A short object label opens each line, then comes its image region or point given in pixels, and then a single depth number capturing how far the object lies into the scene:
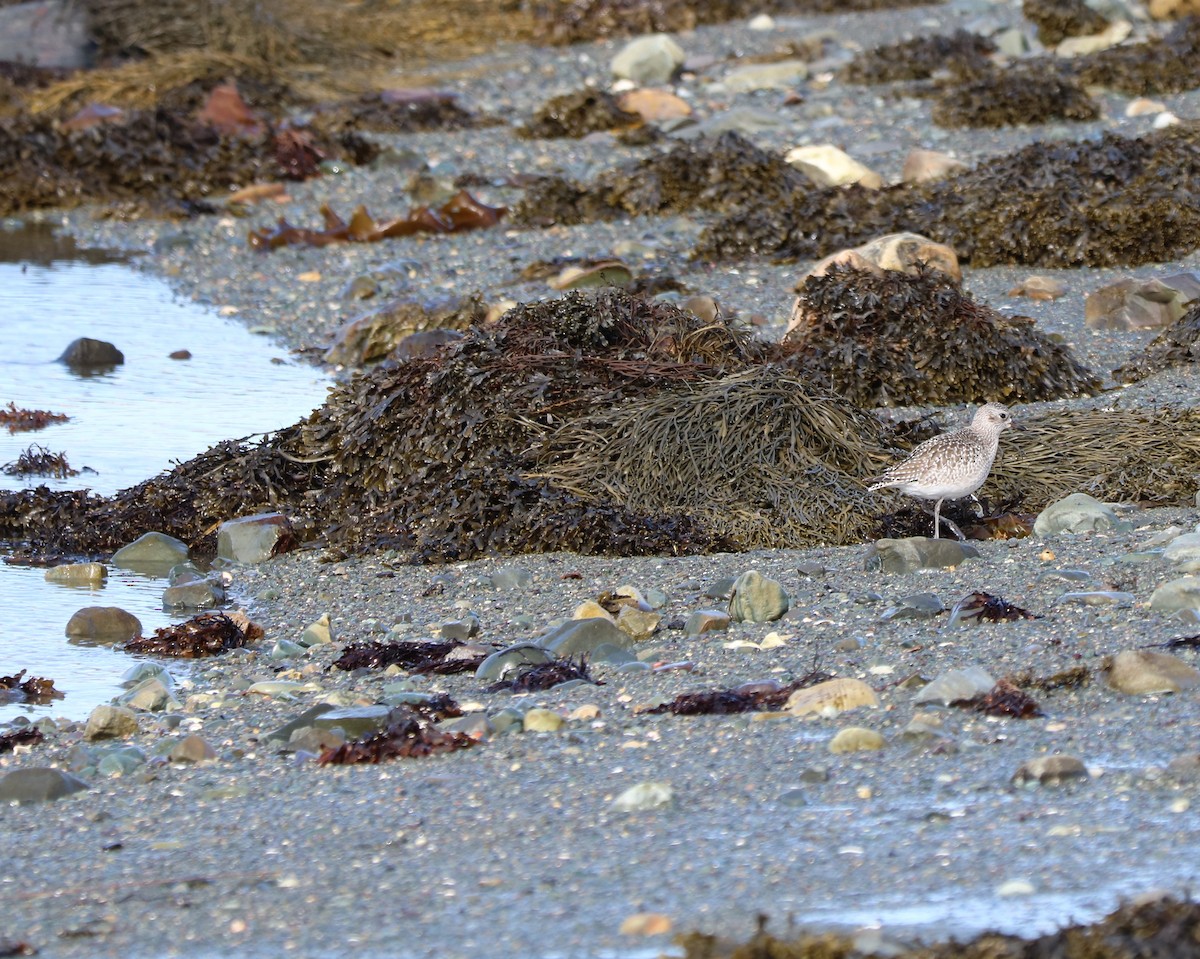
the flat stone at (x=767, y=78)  31.34
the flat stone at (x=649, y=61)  32.53
